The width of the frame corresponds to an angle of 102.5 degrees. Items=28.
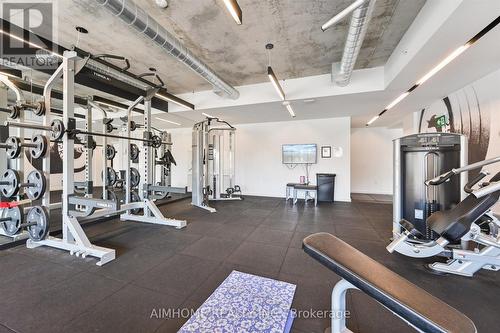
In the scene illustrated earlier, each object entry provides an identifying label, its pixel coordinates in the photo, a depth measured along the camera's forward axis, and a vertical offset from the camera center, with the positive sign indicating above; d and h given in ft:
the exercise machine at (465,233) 6.77 -2.53
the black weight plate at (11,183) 9.26 -0.75
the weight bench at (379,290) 2.94 -2.14
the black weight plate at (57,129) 9.09 +1.72
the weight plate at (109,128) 16.20 +3.20
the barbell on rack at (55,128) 9.09 +1.80
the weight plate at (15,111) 10.82 +3.03
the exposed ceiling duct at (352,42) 7.37 +5.73
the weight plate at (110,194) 15.38 -2.15
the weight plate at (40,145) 9.02 +0.98
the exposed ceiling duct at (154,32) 7.04 +5.77
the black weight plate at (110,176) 15.79 -0.75
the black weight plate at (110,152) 16.52 +1.21
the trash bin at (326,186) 22.15 -2.23
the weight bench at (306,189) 20.68 -2.42
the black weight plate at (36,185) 9.14 -0.83
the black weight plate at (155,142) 14.14 +1.74
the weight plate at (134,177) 15.58 -0.83
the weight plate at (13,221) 9.47 -2.59
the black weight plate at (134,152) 15.79 +1.15
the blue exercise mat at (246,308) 5.21 -4.14
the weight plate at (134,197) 15.33 -2.39
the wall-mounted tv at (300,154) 23.29 +1.45
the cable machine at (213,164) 19.34 +0.22
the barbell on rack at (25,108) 9.90 +3.06
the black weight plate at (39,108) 9.87 +2.91
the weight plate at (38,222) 9.17 -2.57
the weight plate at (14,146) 9.29 +0.97
